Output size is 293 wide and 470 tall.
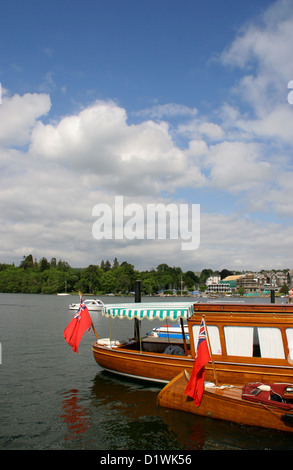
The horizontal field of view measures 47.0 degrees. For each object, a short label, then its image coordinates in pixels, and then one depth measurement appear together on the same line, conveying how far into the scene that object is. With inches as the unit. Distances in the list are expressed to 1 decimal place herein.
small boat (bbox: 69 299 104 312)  2746.1
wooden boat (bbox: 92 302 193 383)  601.0
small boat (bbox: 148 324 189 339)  1214.5
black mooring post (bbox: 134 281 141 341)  931.1
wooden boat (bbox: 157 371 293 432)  431.8
